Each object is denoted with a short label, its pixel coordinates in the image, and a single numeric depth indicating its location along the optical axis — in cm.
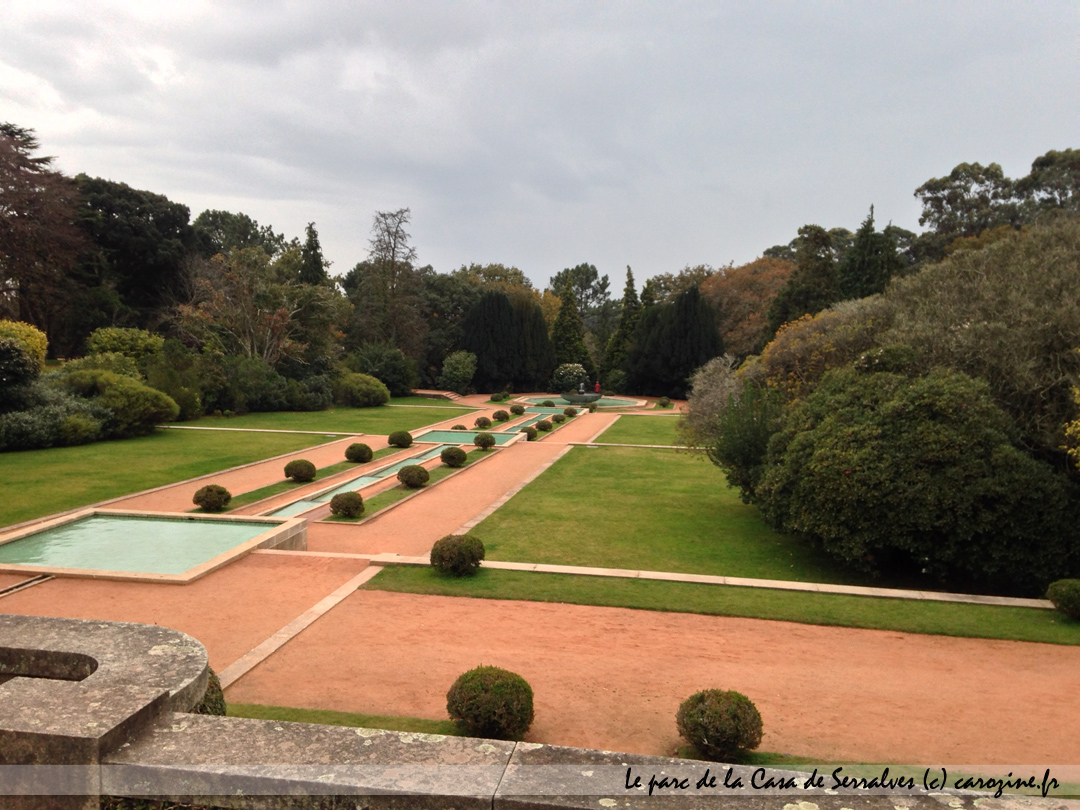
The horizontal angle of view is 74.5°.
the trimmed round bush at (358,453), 1889
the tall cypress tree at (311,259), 4075
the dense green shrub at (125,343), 2888
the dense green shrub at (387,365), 4038
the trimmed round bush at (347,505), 1292
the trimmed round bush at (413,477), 1580
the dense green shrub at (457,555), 934
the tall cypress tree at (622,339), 5169
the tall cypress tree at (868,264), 3659
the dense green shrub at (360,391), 3550
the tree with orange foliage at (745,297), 4691
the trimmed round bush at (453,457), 1875
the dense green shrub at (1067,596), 835
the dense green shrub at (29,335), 2522
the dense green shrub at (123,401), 2152
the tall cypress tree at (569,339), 5128
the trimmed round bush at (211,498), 1281
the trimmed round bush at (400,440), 2203
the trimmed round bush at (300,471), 1602
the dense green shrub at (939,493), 948
